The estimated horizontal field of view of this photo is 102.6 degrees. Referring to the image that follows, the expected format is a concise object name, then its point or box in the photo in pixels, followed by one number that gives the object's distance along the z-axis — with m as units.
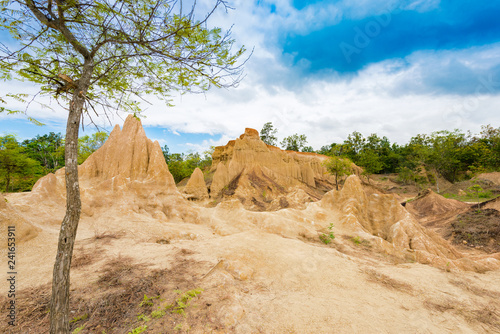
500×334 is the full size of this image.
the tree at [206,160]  51.77
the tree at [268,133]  57.06
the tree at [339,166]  28.97
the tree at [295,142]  61.34
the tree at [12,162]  19.62
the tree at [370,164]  41.75
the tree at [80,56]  2.53
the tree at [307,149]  66.59
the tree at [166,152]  61.36
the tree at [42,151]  36.41
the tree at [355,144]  55.12
